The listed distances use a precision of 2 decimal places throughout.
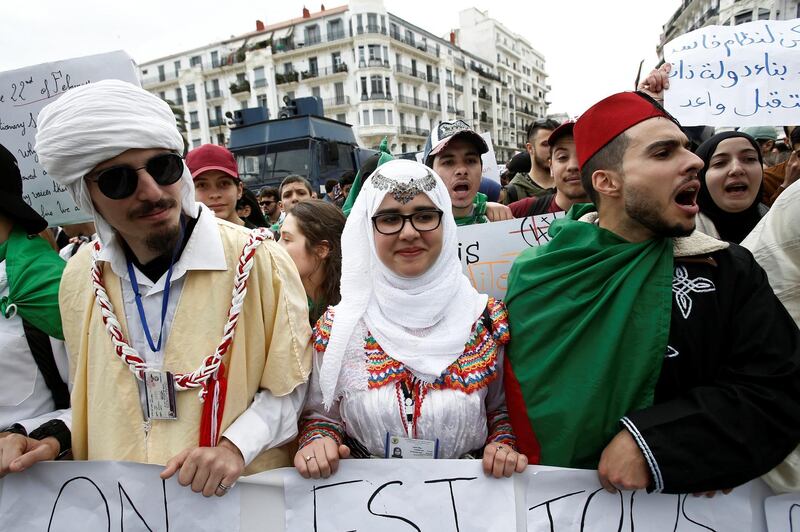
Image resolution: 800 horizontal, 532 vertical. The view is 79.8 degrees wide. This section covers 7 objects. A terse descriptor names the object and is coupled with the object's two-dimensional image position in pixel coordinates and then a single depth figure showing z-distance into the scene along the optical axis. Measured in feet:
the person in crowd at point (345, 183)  25.62
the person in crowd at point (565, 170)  9.54
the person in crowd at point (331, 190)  28.99
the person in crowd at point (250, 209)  15.07
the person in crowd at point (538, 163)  14.42
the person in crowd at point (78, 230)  9.66
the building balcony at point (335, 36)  156.56
